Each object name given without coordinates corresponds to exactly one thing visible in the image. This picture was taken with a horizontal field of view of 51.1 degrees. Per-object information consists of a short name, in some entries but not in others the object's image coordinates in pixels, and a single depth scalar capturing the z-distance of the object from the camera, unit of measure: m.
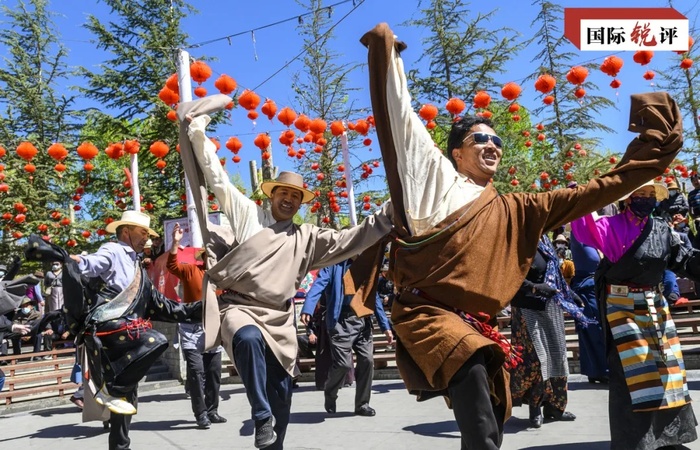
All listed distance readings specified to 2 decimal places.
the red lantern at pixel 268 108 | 13.35
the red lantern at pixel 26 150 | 12.74
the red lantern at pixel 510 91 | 13.48
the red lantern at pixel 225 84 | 11.16
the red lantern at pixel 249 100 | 12.41
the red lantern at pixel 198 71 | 10.87
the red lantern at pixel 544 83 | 13.48
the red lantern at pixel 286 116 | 13.80
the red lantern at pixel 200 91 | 11.79
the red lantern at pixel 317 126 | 14.88
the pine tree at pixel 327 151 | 21.31
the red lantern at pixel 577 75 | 13.62
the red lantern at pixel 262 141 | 14.33
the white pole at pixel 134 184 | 9.96
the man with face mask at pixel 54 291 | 14.98
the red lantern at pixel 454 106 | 14.88
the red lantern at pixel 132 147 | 10.56
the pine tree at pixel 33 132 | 19.52
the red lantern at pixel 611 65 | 13.58
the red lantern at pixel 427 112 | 15.31
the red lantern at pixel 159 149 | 12.40
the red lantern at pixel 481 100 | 13.64
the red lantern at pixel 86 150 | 12.61
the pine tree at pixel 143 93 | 19.03
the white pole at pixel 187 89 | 9.09
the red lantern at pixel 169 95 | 10.69
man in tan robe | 4.58
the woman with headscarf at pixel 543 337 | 6.21
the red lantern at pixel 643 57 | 13.05
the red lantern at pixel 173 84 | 10.51
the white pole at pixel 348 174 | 11.93
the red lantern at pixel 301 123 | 14.45
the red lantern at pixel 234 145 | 14.62
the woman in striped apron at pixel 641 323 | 4.44
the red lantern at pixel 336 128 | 14.56
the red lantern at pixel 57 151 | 13.50
